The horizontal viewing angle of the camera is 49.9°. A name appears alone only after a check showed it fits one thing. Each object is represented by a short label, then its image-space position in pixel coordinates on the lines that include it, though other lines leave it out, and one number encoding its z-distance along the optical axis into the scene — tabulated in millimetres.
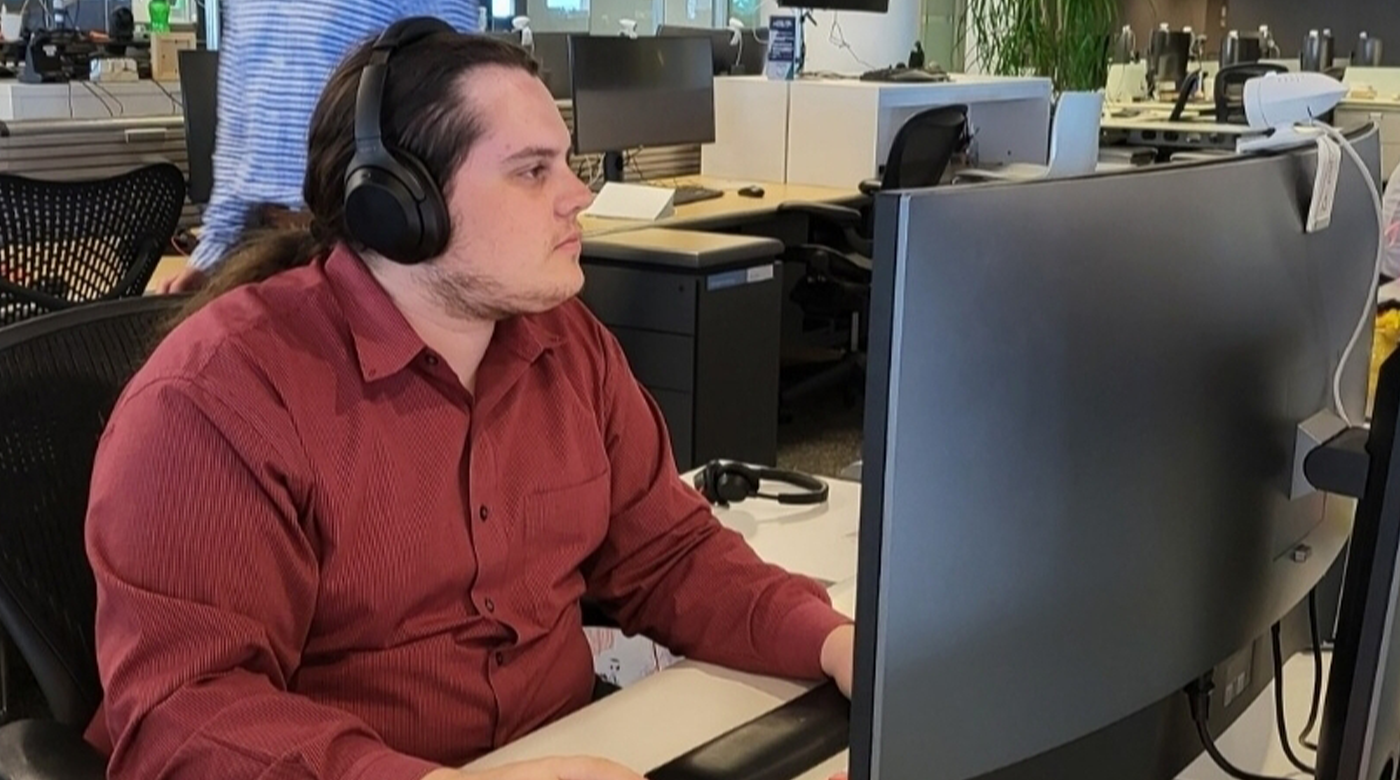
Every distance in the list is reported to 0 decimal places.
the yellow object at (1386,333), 1556
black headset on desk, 1670
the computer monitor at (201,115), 3078
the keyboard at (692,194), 4125
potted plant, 6328
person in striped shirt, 2117
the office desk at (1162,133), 5910
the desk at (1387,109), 5781
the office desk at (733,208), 3666
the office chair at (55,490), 1121
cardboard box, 3869
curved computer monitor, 615
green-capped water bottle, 4160
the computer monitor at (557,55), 4449
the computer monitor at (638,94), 3926
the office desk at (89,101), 3629
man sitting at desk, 987
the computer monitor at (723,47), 4926
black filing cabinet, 3295
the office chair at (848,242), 4114
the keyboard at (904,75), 4770
